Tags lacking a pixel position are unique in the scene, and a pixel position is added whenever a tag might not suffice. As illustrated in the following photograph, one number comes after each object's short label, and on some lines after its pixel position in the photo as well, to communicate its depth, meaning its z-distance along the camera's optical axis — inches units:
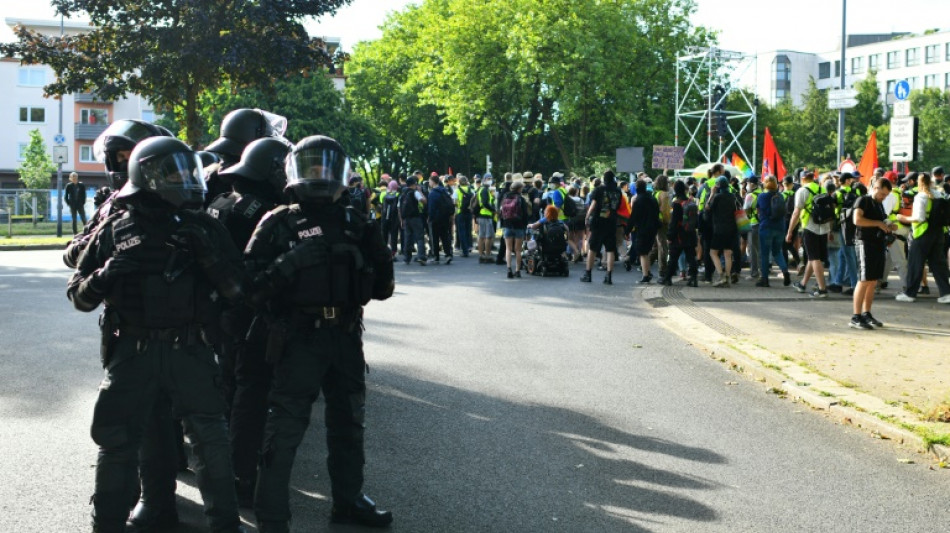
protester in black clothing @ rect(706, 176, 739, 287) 657.6
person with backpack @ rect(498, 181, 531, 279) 737.0
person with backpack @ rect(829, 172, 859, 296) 603.8
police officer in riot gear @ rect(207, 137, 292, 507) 207.0
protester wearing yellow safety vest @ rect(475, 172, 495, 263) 832.9
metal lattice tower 1627.1
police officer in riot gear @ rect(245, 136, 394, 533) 181.8
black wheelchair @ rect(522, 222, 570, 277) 752.3
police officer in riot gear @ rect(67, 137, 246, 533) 171.0
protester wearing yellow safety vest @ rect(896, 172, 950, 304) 550.3
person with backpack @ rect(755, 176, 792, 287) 660.1
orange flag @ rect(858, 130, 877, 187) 791.7
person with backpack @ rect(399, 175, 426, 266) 831.7
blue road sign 759.1
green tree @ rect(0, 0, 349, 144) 966.4
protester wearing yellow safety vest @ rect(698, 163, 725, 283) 684.1
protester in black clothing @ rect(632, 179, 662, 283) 679.1
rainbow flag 1156.0
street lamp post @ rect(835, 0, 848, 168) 964.0
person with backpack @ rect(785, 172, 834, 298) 581.6
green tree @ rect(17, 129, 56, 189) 2384.4
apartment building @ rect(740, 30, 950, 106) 4143.7
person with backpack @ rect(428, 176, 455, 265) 861.2
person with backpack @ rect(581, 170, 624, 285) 691.4
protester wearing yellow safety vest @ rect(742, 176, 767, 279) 700.0
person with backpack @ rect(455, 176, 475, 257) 973.2
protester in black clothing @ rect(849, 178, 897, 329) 456.8
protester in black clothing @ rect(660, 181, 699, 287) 655.1
